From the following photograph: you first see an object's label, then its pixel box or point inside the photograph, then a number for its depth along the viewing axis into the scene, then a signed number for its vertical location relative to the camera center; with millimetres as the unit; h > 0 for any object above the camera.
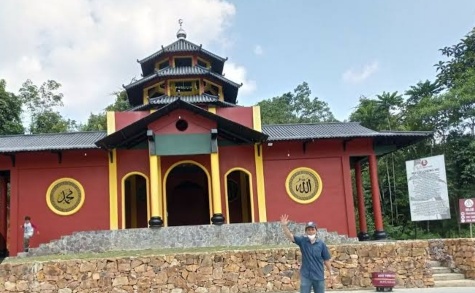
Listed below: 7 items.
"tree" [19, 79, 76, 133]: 38062 +9492
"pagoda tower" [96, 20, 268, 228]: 15039 +2447
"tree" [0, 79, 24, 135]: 30594 +7025
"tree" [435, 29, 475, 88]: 30391 +8695
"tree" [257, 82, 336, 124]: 40344 +9443
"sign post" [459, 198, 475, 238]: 12547 -334
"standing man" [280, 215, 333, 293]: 6191 -685
